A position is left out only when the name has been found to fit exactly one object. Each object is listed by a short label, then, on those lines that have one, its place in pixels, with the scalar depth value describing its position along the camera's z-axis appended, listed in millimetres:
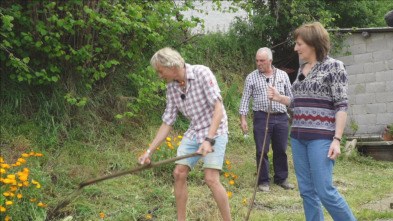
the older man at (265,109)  5699
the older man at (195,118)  3324
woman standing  2947
